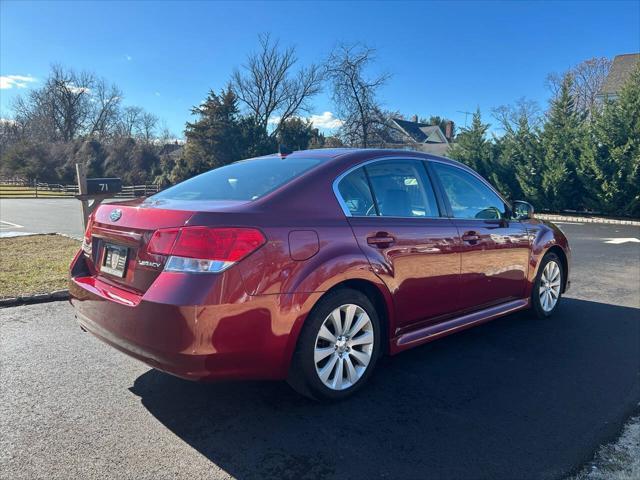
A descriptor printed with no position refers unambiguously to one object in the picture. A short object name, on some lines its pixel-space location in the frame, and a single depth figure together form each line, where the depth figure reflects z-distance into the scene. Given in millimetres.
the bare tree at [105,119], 59906
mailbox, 6965
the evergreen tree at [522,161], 18922
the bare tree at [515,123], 19589
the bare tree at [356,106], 21828
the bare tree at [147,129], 62003
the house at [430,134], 47719
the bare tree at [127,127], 58919
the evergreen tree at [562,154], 17750
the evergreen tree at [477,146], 20938
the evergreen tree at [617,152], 15797
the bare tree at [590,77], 43250
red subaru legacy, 2439
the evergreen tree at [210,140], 37281
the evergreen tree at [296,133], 40375
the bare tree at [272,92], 41656
